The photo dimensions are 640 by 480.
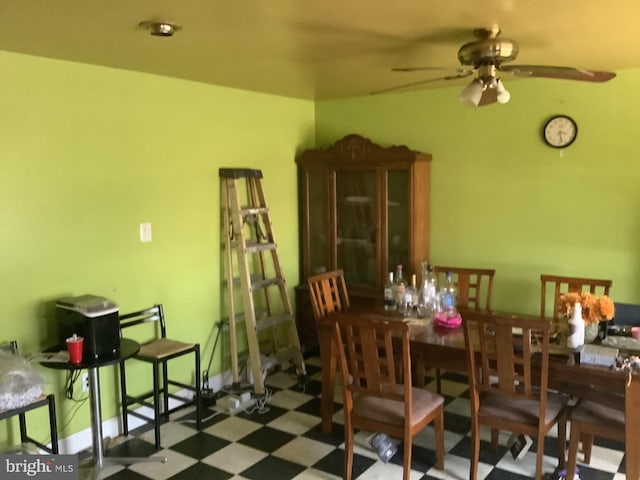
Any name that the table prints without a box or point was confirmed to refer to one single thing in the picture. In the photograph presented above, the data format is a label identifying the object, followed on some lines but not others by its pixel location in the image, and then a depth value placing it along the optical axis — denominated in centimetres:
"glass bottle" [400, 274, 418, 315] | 346
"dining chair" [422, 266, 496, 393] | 371
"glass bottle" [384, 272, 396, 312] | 359
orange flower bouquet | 271
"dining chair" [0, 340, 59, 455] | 248
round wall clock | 368
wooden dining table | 230
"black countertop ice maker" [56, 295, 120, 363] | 279
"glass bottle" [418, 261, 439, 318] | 339
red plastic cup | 271
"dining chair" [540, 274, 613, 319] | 332
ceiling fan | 245
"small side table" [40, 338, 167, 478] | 273
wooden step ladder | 390
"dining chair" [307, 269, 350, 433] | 327
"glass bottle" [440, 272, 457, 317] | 327
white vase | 263
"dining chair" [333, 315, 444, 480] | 258
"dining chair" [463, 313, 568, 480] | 247
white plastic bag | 247
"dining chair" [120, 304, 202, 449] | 320
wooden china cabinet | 414
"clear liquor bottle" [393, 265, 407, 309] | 352
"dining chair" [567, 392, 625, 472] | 246
